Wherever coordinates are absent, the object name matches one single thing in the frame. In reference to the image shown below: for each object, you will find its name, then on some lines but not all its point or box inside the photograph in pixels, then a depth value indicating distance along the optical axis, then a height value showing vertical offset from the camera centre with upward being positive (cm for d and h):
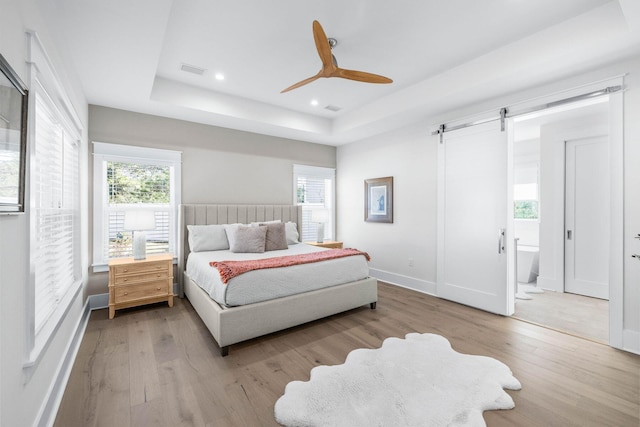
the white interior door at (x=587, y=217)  394 -5
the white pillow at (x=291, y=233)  465 -37
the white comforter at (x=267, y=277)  257 -70
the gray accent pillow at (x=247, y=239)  384 -39
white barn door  337 -8
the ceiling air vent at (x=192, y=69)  319 +166
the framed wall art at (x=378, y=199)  477 +22
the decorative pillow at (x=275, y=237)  406 -39
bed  249 -96
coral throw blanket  256 -54
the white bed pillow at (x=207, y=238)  396 -40
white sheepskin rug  168 -124
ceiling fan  212 +128
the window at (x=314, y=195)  546 +33
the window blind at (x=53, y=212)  181 -2
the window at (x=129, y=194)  363 +22
